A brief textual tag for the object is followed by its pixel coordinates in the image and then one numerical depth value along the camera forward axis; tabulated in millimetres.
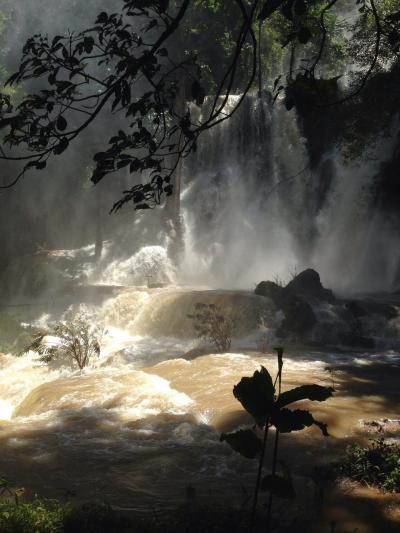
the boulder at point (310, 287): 14617
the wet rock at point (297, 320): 12938
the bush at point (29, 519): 3002
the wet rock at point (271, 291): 14328
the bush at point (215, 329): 11227
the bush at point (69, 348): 10297
